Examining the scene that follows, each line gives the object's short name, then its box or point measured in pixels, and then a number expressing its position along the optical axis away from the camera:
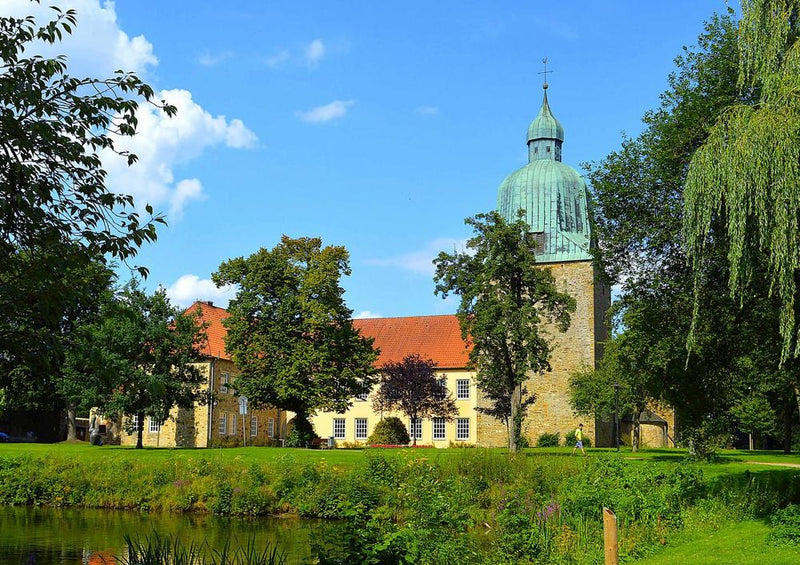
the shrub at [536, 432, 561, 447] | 48.94
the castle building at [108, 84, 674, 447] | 49.62
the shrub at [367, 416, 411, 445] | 51.31
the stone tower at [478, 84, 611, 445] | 50.97
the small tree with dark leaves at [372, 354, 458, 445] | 48.03
